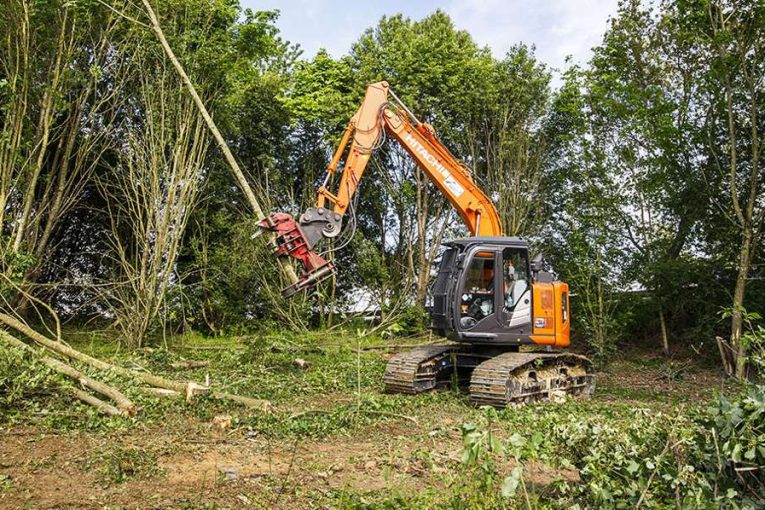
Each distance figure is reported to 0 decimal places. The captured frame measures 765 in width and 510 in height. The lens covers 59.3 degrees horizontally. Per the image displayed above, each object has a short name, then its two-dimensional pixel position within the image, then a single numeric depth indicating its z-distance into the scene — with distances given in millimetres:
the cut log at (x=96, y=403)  6402
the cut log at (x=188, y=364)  10440
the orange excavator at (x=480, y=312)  8633
